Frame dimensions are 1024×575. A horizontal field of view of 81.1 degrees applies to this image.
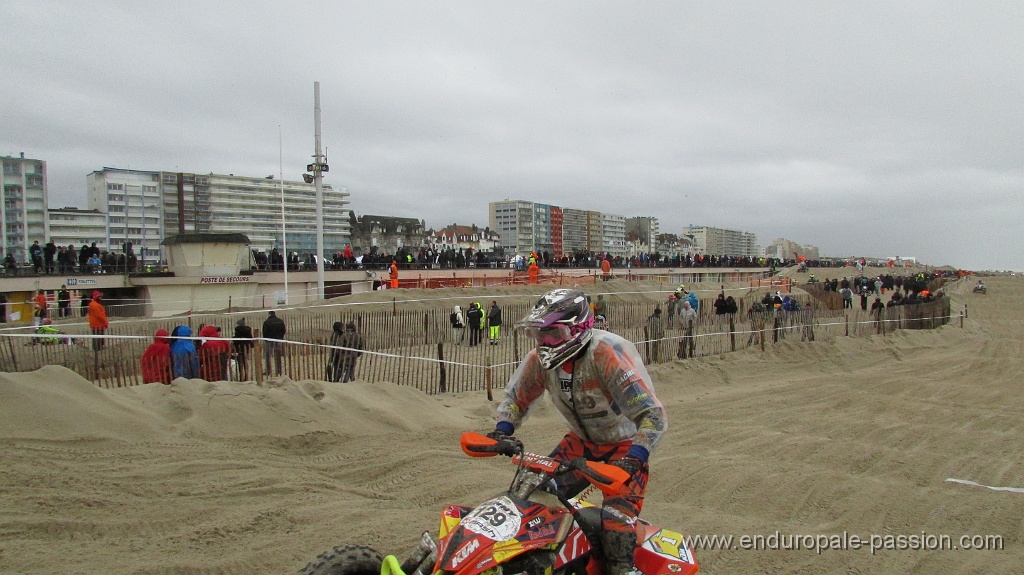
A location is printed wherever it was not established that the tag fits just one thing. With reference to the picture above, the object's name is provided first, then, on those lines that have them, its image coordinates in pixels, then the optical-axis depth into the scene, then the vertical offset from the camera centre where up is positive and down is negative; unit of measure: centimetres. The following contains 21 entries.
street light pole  2356 +300
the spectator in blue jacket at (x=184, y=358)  906 -141
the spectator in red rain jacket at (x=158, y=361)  894 -143
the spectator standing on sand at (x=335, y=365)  1062 -181
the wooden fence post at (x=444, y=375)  1170 -222
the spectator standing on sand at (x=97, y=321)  1332 -121
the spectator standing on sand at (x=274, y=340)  1012 -141
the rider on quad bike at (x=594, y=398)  322 -84
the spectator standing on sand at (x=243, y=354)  959 -145
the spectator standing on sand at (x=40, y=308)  1912 -134
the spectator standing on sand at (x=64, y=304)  2064 -137
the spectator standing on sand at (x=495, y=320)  1773 -169
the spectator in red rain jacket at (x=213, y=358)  959 -151
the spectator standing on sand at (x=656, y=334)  1483 -181
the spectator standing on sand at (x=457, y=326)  1781 -186
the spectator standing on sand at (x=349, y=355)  1071 -166
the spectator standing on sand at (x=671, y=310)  1840 -160
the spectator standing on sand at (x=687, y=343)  1542 -210
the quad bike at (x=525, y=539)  279 -135
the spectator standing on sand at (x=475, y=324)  1742 -177
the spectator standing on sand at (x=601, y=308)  1809 -142
